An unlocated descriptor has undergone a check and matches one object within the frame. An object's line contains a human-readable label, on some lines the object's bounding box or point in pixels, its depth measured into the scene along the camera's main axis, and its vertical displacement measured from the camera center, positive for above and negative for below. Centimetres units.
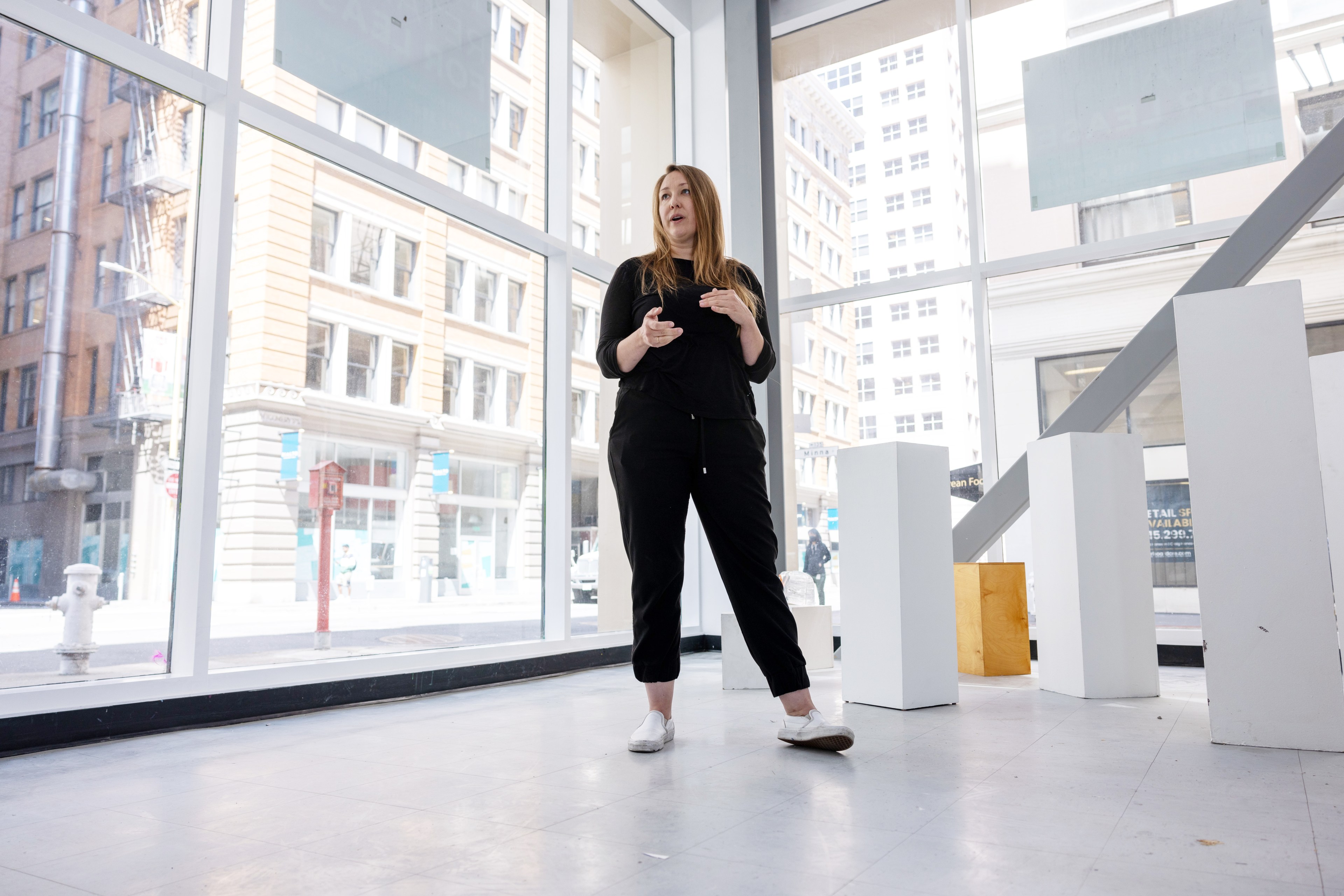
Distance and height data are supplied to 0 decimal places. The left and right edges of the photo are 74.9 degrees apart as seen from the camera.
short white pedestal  298 -35
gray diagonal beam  262 +70
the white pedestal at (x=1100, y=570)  262 -5
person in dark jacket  482 -2
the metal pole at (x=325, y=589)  309 -12
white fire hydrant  232 -15
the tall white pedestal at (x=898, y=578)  248 -7
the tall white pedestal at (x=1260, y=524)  181 +6
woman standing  190 +16
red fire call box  324 +26
